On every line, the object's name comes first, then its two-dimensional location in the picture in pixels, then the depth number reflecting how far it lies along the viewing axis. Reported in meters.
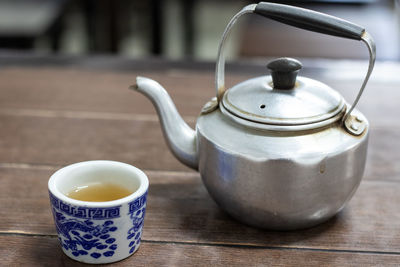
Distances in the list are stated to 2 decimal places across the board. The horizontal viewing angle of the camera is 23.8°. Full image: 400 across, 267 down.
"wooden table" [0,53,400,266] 0.75
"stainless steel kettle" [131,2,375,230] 0.73
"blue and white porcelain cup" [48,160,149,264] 0.70
